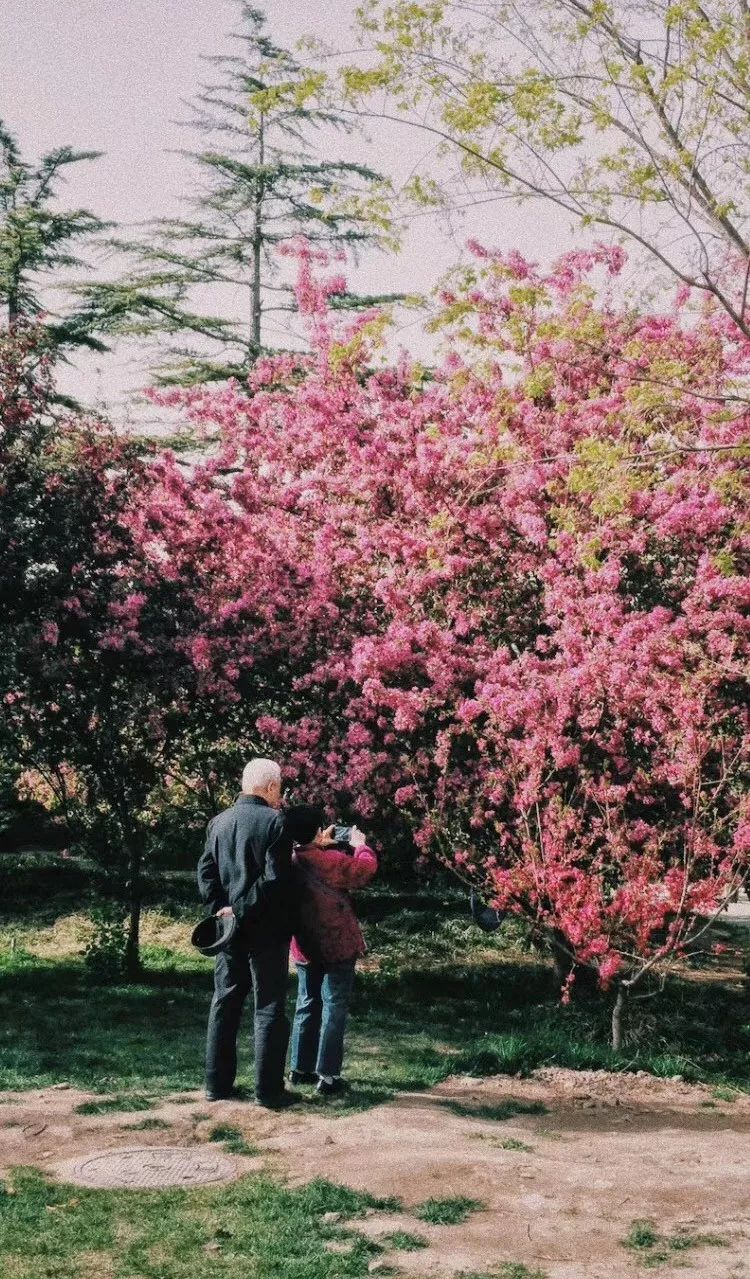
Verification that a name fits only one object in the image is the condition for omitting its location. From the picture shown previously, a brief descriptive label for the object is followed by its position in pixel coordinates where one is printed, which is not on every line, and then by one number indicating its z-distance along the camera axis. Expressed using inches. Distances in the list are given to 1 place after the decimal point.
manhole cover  203.3
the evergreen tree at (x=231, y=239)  940.6
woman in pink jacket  259.1
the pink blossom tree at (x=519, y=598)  348.5
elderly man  245.9
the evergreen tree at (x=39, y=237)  927.7
